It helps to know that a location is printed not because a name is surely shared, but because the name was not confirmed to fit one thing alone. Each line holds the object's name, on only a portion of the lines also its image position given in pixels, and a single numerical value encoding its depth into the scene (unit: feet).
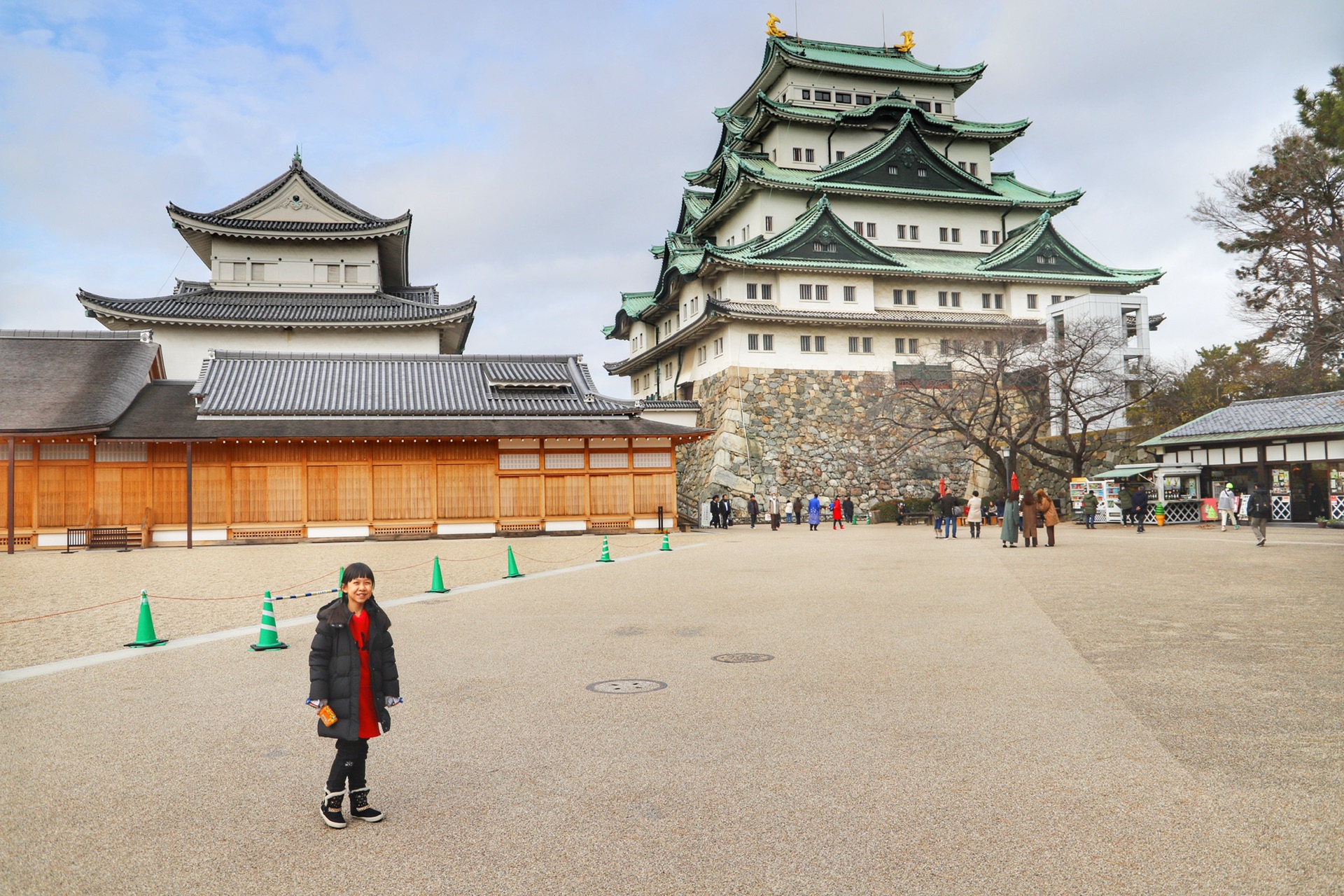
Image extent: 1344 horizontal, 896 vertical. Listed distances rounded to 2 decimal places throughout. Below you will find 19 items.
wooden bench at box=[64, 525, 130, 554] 90.99
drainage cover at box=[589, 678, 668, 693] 25.67
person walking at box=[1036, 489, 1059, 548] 78.89
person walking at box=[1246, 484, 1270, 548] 73.67
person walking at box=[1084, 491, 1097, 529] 113.50
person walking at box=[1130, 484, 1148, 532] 101.60
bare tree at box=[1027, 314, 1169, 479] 121.08
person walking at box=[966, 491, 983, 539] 93.66
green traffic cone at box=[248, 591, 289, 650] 33.40
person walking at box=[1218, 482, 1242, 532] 102.01
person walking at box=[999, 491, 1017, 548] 79.87
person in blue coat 117.50
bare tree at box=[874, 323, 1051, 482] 120.78
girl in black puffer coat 16.10
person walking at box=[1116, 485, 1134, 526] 115.96
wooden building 92.38
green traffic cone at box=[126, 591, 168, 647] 33.91
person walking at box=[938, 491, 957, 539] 93.97
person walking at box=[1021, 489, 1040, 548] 78.12
